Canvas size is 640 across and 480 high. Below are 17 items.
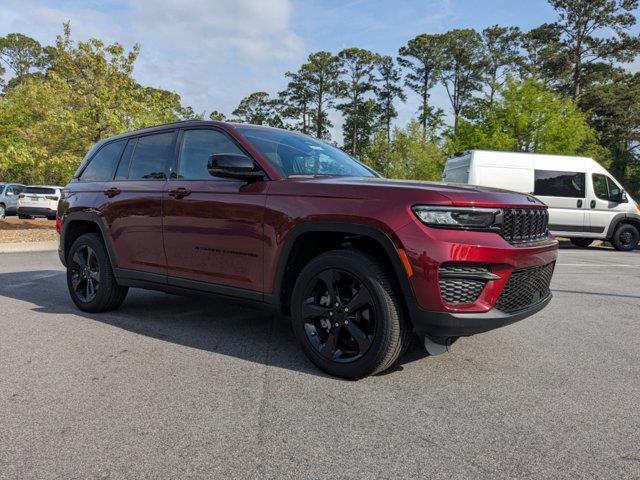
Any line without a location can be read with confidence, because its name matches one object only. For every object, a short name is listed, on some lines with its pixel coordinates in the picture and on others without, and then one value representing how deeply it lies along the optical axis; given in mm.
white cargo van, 14555
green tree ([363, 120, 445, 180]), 29984
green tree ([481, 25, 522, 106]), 50156
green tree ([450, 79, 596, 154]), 21766
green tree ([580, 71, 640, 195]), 39875
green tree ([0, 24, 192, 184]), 17203
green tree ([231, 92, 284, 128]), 64562
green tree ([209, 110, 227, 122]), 55397
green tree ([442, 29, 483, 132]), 52312
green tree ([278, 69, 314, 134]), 57688
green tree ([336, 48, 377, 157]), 56438
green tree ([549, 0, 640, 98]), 35688
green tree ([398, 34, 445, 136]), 53656
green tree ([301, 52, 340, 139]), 56094
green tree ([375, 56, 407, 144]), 57531
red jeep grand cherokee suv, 3184
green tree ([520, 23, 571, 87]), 38344
